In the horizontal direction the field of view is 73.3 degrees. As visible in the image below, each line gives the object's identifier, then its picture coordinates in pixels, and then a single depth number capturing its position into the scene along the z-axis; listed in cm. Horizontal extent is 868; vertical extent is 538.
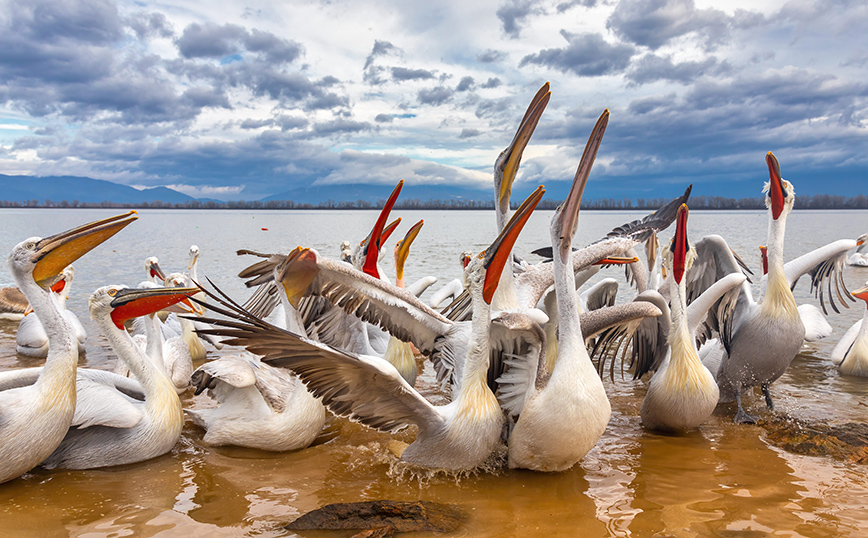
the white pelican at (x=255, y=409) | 403
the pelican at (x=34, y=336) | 661
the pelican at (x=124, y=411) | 366
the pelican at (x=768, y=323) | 486
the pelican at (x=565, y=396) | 334
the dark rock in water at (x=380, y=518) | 294
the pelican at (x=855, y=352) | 605
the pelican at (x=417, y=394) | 310
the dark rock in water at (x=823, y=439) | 394
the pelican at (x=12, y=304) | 872
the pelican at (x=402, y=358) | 525
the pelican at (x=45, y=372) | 326
